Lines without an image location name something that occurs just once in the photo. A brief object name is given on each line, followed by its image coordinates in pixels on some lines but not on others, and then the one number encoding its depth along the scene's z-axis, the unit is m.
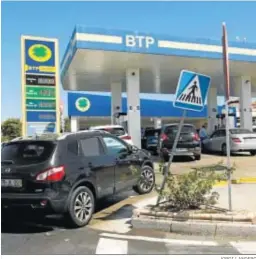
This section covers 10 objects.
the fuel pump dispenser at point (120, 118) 25.23
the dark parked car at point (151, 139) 23.72
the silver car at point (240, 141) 20.08
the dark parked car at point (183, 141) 17.30
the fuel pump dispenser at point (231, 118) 30.18
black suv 6.69
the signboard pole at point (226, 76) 6.73
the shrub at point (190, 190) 7.02
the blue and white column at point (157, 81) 24.27
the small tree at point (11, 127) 59.77
